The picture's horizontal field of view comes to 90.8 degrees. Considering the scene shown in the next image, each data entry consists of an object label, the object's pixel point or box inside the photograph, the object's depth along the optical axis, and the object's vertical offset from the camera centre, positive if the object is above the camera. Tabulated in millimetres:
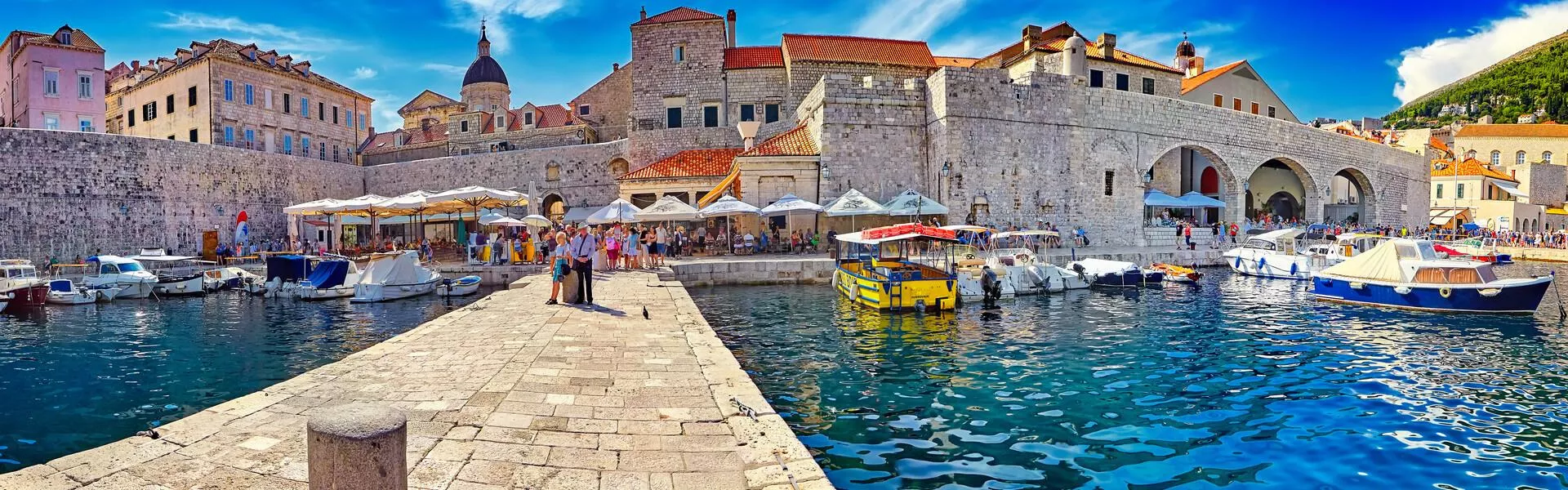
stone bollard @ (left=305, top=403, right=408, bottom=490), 2350 -647
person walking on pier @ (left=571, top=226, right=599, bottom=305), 9727 -244
